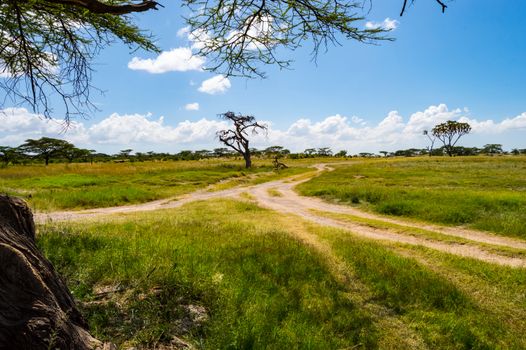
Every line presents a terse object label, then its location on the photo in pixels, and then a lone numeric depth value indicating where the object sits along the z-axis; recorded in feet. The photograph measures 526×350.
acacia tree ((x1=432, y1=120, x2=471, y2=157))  378.12
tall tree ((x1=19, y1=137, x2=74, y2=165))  274.16
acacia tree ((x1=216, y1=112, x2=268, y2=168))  193.67
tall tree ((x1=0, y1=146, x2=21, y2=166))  241.06
